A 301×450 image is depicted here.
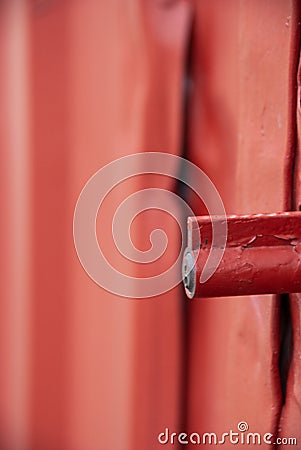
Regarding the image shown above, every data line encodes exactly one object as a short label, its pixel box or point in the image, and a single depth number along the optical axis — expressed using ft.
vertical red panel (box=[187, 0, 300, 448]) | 3.52
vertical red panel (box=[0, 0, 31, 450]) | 6.01
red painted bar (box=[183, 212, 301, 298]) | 3.19
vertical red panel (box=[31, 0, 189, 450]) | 4.78
